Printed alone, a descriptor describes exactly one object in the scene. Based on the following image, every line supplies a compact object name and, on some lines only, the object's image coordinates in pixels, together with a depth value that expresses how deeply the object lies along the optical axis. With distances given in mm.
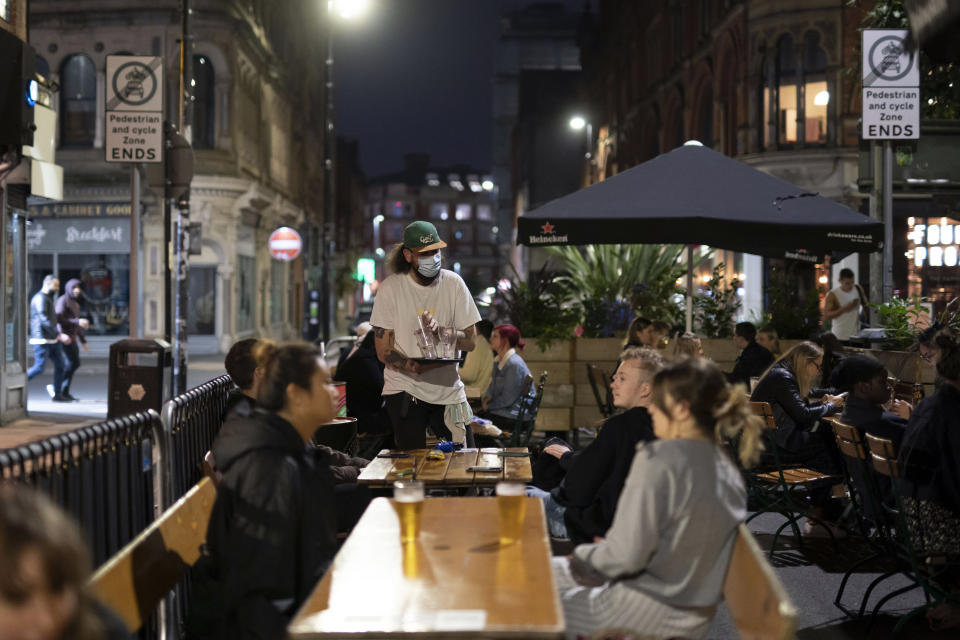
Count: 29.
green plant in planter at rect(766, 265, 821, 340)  14781
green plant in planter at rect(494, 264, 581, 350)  14133
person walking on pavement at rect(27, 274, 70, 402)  18516
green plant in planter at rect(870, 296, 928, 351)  10844
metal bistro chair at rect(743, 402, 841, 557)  8164
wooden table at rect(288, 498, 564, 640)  2943
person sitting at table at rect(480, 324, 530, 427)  10898
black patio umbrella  9477
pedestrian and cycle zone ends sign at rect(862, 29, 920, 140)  11844
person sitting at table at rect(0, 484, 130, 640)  1936
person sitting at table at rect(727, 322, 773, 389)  11352
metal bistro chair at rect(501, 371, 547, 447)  10070
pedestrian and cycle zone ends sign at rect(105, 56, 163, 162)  12672
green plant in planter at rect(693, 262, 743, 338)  14555
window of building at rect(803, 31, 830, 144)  27656
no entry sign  31203
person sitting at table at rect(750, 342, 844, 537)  8625
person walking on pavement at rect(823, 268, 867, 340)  17281
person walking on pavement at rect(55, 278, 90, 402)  18516
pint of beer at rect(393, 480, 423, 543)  3904
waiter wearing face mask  7020
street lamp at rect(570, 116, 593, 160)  46450
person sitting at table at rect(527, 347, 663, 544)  5011
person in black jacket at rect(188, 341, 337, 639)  3668
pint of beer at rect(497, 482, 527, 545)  3938
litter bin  10570
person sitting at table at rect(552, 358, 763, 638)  3629
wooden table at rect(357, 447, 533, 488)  5621
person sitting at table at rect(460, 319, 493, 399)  11656
